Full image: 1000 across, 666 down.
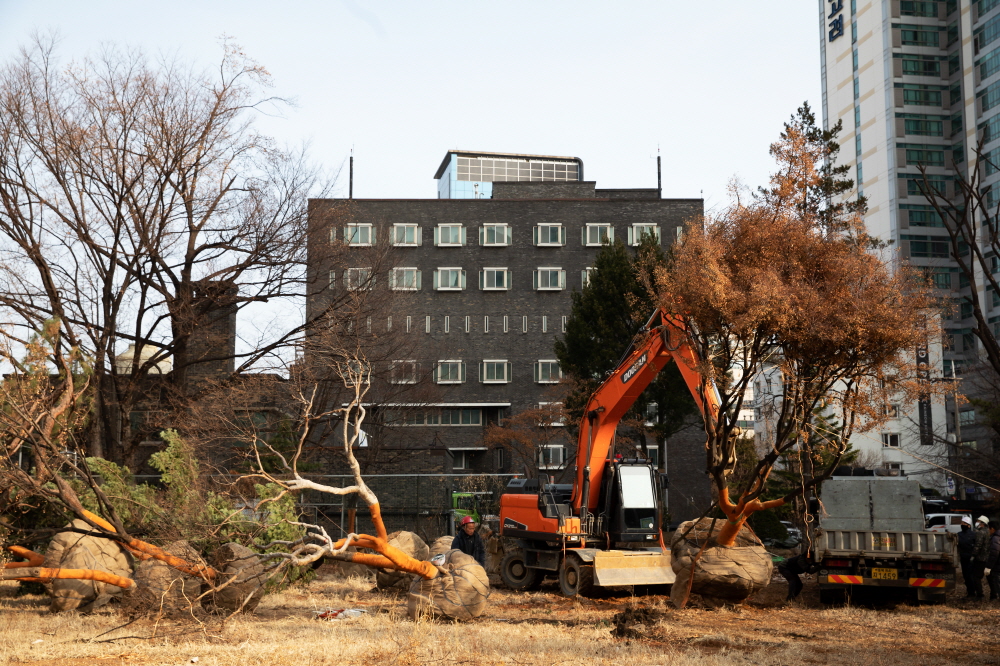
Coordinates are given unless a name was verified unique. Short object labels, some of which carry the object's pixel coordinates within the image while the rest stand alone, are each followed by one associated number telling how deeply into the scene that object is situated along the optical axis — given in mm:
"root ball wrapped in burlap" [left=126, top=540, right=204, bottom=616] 13531
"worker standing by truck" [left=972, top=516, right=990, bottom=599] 18203
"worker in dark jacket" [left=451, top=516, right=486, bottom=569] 16609
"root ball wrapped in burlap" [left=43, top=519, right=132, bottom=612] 14914
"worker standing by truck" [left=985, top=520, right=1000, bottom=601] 17562
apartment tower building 73438
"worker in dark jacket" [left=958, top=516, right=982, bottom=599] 18109
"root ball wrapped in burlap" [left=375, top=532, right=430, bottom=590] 17828
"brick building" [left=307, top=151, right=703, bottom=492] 53156
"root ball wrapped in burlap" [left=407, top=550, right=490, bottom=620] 13625
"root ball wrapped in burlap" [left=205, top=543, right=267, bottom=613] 13500
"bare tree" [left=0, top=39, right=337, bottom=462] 23359
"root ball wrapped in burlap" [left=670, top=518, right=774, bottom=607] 15117
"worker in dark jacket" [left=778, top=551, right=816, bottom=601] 17077
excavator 16312
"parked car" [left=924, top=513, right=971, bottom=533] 35219
